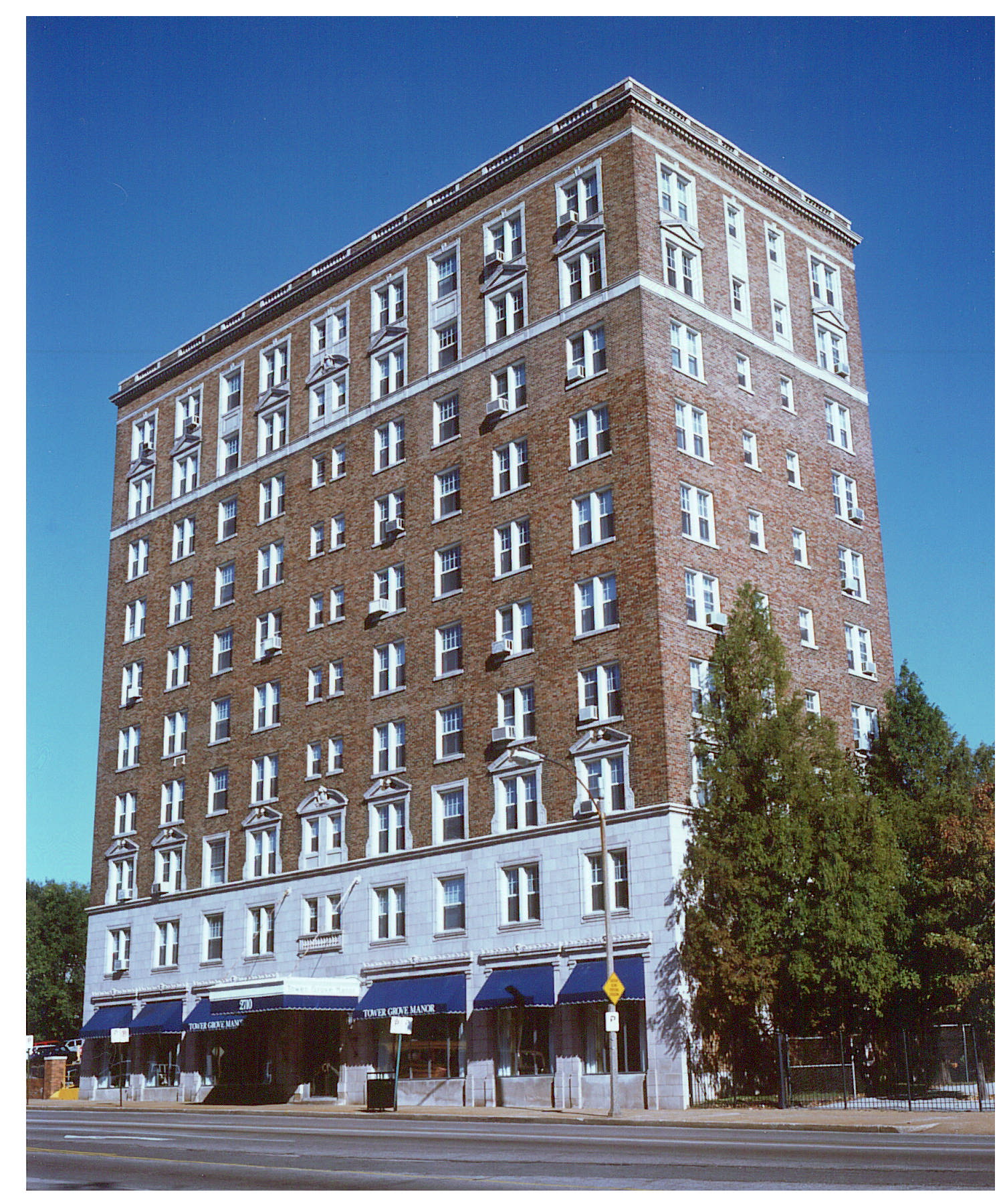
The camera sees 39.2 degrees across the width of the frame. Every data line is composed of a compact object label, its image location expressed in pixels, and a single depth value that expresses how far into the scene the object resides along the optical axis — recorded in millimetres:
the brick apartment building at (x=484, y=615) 46062
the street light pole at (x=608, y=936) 38219
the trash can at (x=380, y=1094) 44781
